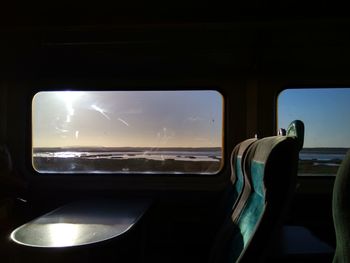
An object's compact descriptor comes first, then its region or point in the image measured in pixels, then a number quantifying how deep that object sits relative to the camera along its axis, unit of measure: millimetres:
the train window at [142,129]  2701
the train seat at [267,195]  1136
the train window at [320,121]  2594
